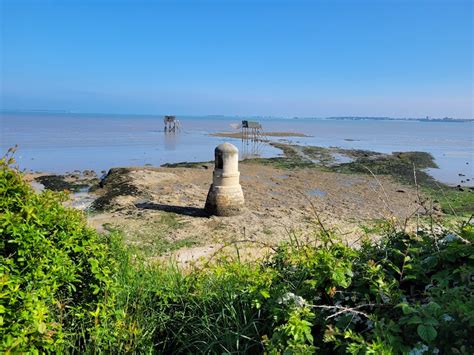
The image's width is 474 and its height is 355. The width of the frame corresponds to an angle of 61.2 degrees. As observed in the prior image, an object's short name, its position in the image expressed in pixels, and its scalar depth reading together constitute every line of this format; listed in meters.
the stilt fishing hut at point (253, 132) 39.72
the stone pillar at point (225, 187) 10.84
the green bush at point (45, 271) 2.51
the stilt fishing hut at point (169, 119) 56.15
